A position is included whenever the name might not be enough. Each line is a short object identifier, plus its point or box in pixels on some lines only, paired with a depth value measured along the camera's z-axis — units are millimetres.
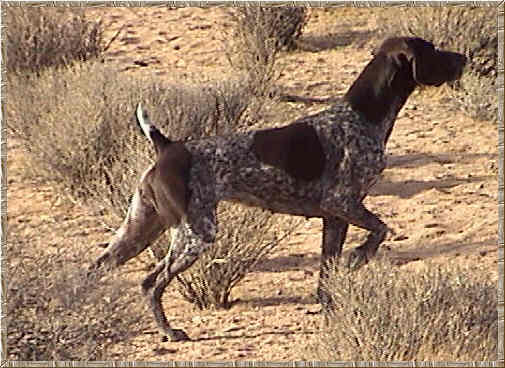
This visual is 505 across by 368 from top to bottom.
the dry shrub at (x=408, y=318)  12906
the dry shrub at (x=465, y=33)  25000
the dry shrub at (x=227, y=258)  16219
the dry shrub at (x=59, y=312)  13047
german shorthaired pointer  14750
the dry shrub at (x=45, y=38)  23875
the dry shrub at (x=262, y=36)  24937
